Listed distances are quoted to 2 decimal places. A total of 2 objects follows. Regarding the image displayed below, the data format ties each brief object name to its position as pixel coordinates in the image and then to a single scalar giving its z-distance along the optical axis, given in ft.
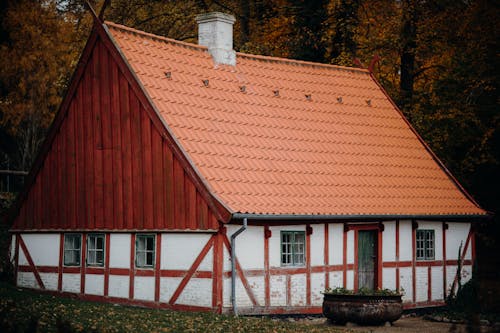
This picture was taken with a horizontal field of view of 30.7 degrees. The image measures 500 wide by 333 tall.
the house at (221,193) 67.31
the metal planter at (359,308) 66.90
